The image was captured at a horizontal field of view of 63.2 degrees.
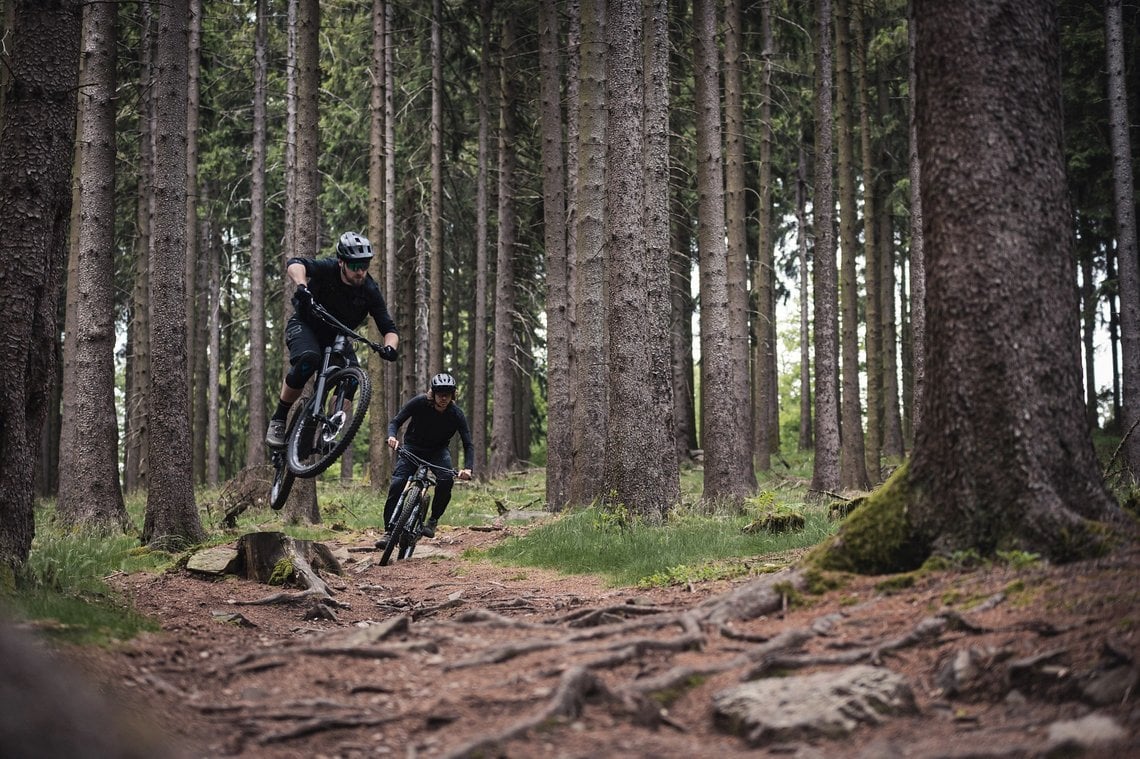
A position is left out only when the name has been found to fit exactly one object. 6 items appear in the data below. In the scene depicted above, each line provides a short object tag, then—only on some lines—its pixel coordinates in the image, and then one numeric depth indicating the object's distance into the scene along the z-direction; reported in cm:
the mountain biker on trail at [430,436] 1149
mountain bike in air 909
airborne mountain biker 890
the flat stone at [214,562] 930
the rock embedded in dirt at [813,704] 393
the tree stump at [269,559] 916
